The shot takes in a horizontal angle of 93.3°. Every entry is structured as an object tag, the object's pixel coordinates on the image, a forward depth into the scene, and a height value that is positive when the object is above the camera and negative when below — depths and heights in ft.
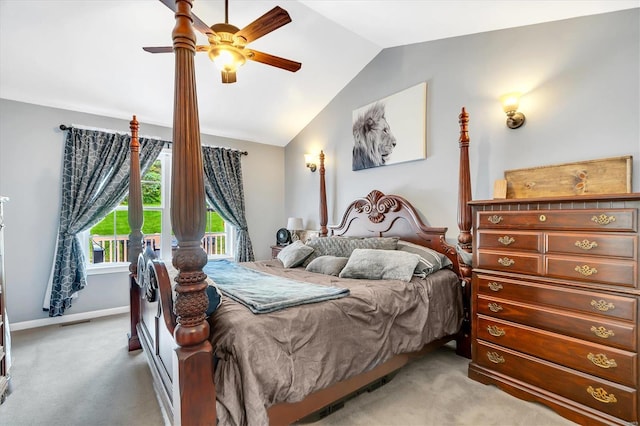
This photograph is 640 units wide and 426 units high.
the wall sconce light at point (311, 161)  15.20 +2.51
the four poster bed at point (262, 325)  4.00 -2.15
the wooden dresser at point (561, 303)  5.30 -1.91
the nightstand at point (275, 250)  15.11 -1.98
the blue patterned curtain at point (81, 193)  11.35 +0.81
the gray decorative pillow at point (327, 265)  9.39 -1.74
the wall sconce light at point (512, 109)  8.19 +2.73
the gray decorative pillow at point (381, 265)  8.05 -1.54
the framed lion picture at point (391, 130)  10.69 +3.11
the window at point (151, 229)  12.98 -0.80
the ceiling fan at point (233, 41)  6.29 +3.96
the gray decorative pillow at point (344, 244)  10.11 -1.22
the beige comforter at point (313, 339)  4.48 -2.40
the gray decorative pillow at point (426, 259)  8.36 -1.46
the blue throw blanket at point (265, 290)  5.47 -1.73
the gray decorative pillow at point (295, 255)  10.83 -1.61
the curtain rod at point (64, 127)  11.56 +3.31
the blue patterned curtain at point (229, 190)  14.87 +1.10
